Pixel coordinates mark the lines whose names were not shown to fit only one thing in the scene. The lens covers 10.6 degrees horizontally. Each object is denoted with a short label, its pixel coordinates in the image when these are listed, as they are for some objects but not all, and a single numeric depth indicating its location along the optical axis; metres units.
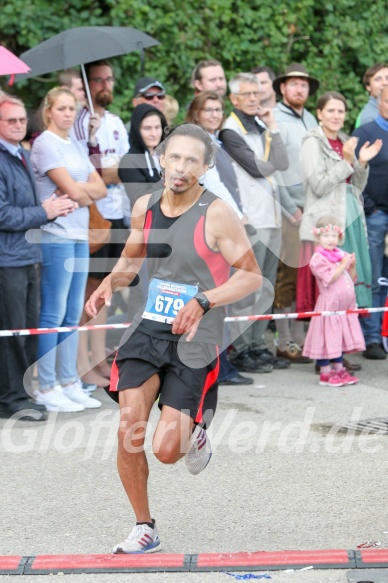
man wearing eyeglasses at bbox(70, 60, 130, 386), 15.45
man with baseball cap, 16.07
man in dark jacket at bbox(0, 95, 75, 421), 13.63
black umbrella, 15.71
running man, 9.27
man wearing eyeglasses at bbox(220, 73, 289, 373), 16.03
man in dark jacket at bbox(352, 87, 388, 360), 17.56
